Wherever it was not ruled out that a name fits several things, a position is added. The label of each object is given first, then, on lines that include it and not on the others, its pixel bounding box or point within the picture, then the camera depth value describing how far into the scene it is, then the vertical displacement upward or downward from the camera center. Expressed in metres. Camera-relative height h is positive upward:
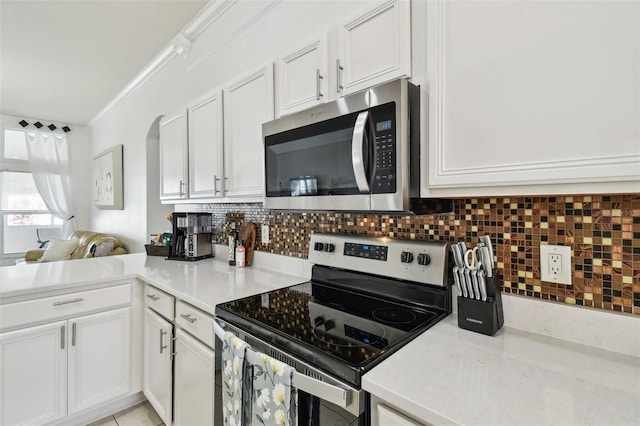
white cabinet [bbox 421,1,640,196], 0.66 +0.28
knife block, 0.96 -0.32
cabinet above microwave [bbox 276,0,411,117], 1.04 +0.59
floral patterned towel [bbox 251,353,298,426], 0.88 -0.54
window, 4.66 +0.18
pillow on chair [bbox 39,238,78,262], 3.90 -0.50
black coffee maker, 2.34 -0.20
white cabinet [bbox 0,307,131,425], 1.60 -0.87
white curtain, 4.85 +0.65
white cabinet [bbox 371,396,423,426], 0.68 -0.47
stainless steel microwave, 0.98 +0.21
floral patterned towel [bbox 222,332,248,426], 1.03 -0.58
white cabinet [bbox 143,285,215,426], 1.35 -0.75
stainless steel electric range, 0.80 -0.38
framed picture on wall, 4.01 +0.45
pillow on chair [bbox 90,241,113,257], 3.65 -0.45
